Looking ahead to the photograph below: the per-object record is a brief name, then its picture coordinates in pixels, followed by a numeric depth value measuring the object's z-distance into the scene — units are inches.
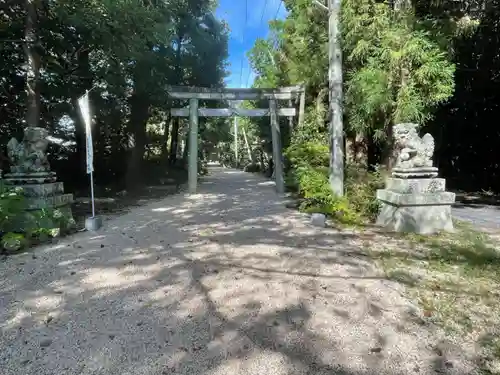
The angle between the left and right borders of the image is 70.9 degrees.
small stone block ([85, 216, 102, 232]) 222.1
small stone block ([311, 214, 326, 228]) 228.5
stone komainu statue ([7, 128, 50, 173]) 213.5
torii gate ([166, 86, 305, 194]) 458.0
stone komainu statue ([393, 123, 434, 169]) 209.8
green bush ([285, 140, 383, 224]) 251.9
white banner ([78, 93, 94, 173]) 219.9
